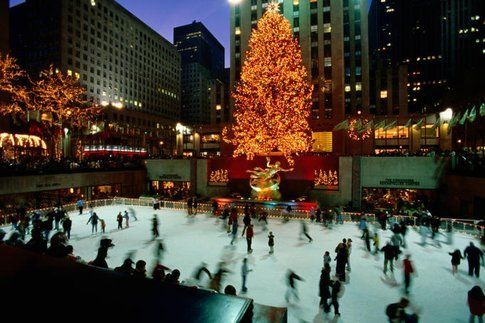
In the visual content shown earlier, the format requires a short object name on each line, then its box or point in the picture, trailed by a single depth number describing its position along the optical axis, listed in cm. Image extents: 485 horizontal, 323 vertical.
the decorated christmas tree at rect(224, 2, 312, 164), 2666
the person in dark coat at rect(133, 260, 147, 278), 773
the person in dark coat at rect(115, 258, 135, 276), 762
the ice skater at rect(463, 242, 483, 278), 1068
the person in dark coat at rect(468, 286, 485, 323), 711
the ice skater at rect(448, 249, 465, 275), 1069
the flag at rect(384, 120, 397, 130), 2668
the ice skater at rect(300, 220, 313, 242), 1537
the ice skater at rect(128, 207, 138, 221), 2125
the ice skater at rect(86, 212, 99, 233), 1725
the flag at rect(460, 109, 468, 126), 2125
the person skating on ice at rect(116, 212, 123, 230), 1828
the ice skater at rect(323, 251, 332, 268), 985
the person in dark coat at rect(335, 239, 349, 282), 1030
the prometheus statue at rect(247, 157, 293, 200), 2606
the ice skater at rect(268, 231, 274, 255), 1346
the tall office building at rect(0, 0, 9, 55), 3950
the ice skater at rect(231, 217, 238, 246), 1552
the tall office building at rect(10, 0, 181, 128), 6656
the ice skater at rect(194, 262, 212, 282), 975
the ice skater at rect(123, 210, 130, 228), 1887
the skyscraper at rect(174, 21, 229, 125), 7238
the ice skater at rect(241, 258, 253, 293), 976
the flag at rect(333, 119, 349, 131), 2898
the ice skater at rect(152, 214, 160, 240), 1608
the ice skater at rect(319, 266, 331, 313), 828
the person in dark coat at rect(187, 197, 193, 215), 2360
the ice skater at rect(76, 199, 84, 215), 2317
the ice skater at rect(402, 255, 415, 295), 987
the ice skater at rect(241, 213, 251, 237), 1605
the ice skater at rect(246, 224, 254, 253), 1367
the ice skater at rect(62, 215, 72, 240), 1557
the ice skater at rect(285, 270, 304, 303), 912
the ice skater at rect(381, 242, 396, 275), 1105
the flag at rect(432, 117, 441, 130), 2388
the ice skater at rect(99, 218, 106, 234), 1726
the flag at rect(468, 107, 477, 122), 2026
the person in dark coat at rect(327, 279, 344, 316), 805
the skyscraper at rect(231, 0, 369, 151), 4800
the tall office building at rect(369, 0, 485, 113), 10262
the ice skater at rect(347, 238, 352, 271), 1153
